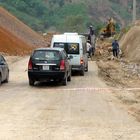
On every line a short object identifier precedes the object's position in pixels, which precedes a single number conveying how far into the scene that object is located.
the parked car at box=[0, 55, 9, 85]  24.59
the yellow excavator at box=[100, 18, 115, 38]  77.90
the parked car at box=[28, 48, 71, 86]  23.83
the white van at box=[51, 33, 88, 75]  30.92
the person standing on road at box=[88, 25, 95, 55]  57.21
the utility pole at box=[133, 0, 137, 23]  61.99
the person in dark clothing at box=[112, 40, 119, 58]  50.78
